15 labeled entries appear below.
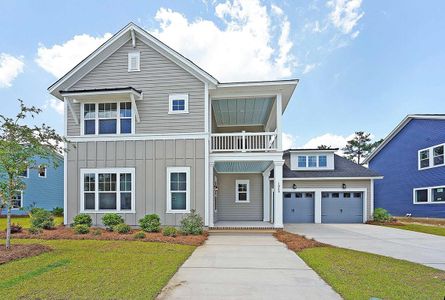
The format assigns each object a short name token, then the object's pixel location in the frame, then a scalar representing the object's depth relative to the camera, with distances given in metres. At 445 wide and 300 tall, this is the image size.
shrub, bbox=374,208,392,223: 16.78
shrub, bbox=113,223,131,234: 10.64
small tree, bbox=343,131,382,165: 45.56
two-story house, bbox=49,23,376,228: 11.99
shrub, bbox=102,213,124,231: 11.38
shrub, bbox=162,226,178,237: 10.17
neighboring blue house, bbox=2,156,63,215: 24.12
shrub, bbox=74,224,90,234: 10.42
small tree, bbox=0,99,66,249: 7.28
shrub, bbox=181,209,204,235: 10.62
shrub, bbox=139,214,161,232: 10.90
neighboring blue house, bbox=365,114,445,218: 18.23
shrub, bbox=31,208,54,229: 11.28
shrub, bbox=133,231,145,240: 9.59
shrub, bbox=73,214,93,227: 11.41
